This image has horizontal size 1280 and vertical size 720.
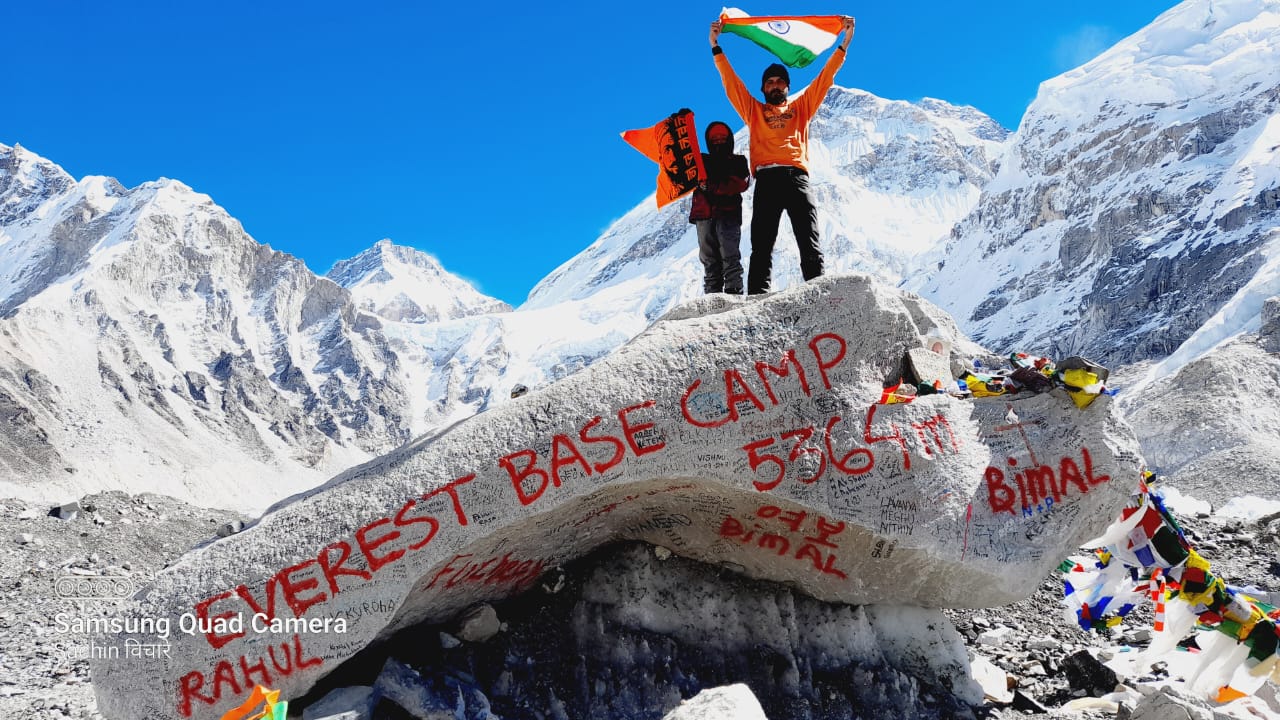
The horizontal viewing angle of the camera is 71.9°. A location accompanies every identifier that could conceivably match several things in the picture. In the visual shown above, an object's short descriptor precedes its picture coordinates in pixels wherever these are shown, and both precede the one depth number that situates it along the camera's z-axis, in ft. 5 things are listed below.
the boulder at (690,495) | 19.76
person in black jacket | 28.17
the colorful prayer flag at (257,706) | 19.27
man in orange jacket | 26.02
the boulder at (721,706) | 15.65
